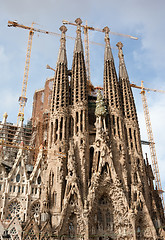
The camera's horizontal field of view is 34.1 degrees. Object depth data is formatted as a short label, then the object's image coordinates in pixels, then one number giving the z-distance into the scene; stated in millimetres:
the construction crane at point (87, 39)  54075
